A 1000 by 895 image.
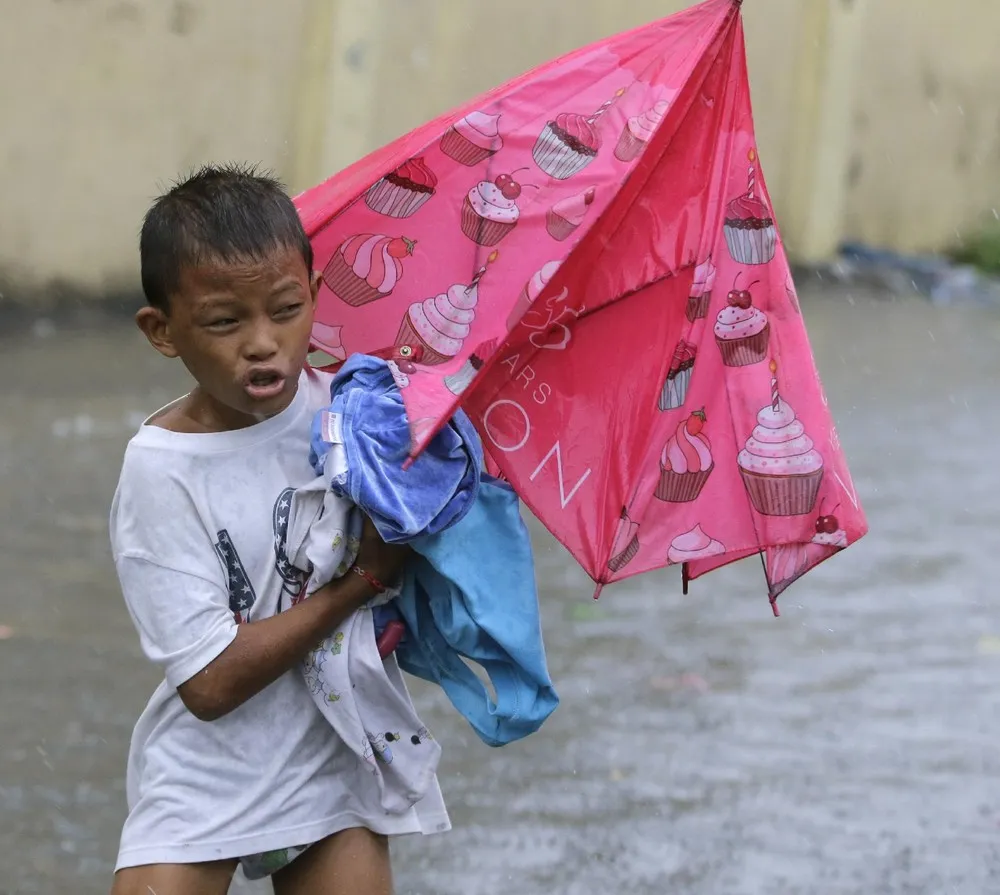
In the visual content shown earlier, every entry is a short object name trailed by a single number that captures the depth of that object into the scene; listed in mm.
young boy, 4437
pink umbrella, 4926
